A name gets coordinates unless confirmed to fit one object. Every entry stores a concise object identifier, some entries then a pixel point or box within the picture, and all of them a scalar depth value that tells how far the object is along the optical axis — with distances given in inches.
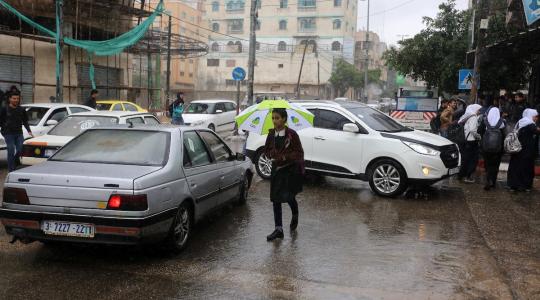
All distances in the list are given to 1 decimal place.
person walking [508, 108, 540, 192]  363.6
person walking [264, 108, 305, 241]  238.2
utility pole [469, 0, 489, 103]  555.1
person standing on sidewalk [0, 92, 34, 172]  375.9
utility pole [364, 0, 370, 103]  2004.2
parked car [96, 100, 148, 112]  695.1
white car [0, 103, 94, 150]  432.1
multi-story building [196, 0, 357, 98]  2645.2
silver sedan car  184.1
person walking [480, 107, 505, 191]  370.6
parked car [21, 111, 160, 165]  348.8
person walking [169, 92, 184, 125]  670.6
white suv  341.1
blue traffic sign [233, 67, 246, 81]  807.1
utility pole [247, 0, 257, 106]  829.2
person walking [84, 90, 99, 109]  550.0
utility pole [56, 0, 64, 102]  650.2
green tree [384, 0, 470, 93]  778.8
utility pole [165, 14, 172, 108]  1038.4
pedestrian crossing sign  600.4
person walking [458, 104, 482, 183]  400.8
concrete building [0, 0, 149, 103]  795.4
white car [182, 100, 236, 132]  754.2
